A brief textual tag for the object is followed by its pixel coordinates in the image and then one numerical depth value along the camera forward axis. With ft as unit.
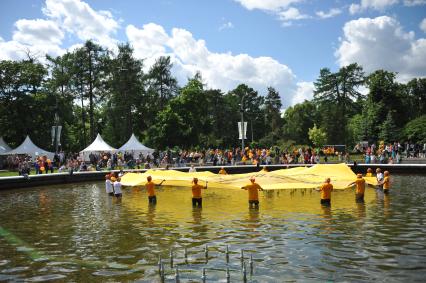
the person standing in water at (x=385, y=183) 78.59
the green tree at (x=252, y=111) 345.72
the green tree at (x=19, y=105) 200.34
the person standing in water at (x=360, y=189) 70.03
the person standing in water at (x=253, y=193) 65.67
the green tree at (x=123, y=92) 234.38
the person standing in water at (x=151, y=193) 73.74
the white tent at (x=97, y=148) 163.12
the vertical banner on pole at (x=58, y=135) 153.71
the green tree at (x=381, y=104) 228.02
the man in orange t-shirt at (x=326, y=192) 66.33
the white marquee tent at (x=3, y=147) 163.10
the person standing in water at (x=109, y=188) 88.99
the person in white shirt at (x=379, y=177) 82.24
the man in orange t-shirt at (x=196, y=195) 68.35
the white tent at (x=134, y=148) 165.07
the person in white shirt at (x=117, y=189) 81.97
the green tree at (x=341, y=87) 332.80
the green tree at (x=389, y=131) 215.51
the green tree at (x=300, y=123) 331.49
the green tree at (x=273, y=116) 327.39
